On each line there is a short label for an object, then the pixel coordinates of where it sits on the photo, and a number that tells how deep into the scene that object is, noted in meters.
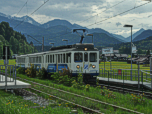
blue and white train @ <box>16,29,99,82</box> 20.92
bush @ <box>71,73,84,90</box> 17.20
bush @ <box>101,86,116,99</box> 13.10
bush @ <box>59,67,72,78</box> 20.81
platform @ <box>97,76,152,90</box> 16.56
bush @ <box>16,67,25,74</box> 37.05
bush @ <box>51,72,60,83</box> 21.44
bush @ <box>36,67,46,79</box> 26.17
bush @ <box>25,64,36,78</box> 29.29
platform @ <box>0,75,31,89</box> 14.94
